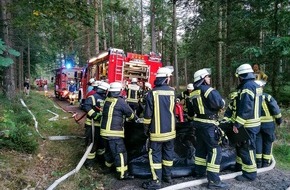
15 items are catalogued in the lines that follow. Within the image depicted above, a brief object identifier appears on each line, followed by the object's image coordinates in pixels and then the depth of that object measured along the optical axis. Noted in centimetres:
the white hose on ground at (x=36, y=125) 574
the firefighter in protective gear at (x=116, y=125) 379
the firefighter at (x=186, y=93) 591
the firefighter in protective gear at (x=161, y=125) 349
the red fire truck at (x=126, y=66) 743
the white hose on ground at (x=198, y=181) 323
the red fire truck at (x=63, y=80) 1551
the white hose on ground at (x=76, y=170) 338
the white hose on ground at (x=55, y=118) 771
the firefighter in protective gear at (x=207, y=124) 335
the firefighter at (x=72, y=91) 1308
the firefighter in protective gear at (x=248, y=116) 349
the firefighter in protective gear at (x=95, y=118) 432
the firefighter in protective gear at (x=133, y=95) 655
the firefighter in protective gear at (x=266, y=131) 410
